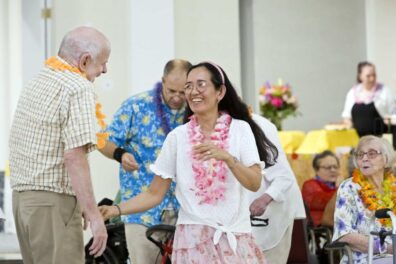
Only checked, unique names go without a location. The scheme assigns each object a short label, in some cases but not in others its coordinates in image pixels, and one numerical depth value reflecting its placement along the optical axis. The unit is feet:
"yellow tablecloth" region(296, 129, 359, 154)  49.63
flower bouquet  51.50
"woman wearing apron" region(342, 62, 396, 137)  51.90
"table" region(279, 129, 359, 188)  48.46
